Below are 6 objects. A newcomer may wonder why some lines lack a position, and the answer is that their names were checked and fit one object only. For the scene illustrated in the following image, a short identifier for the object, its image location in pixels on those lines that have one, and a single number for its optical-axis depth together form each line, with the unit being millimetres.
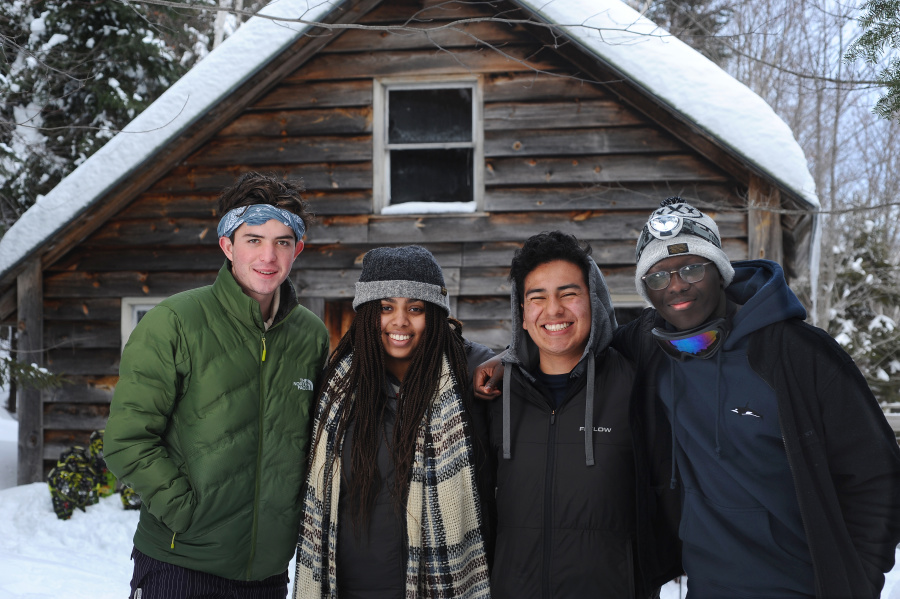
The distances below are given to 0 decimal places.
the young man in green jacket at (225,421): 2479
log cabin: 6082
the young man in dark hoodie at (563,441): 2471
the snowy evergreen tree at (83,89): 11203
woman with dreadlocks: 2598
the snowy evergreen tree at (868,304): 16625
